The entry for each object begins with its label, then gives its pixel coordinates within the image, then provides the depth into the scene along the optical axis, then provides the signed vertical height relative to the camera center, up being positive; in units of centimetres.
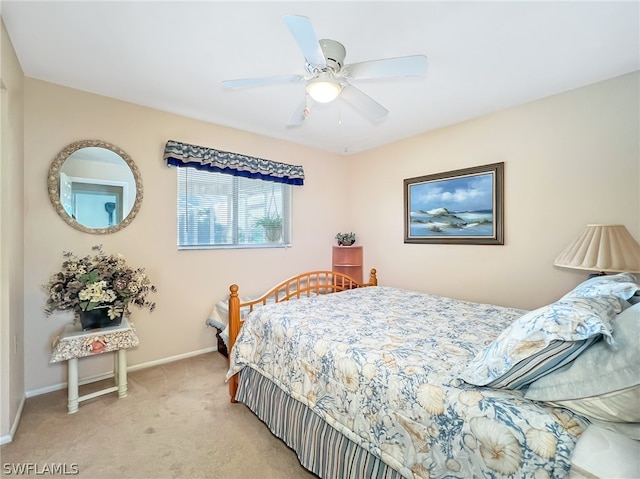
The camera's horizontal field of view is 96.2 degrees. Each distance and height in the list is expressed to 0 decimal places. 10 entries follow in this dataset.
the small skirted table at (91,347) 205 -80
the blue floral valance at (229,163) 293 +88
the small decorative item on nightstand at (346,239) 421 +1
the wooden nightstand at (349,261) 418 -31
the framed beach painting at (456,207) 292 +38
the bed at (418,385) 92 -61
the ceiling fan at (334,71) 153 +98
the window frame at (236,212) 307 +34
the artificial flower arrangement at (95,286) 213 -35
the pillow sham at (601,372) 84 -40
